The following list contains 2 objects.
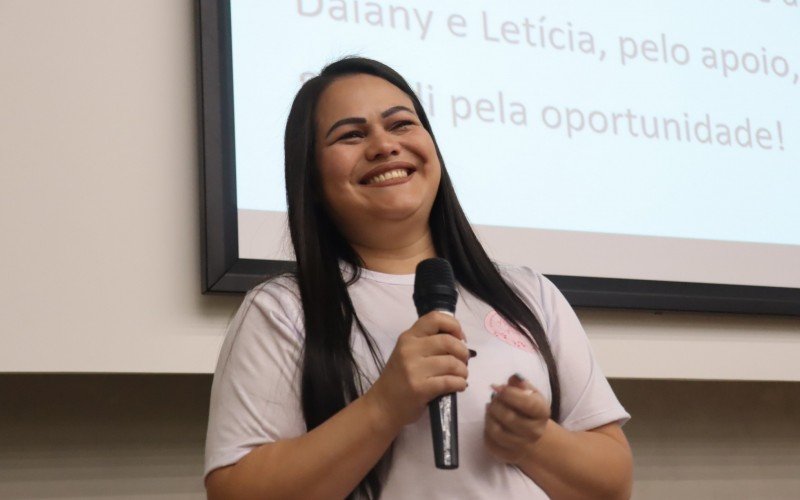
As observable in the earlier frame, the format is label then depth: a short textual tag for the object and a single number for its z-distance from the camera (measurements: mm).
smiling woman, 2369
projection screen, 3403
